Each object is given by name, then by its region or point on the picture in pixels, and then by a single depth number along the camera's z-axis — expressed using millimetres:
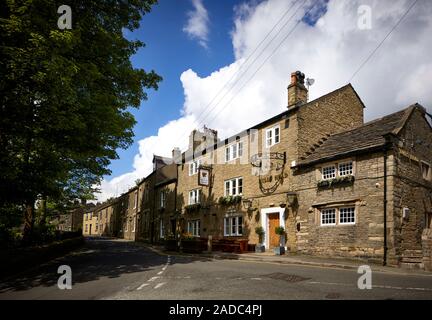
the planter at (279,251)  20016
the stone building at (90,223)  78462
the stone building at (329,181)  16656
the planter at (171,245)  25542
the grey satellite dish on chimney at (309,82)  24875
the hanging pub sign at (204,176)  28531
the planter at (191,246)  22906
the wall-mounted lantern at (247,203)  24009
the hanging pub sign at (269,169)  22188
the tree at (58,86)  9969
